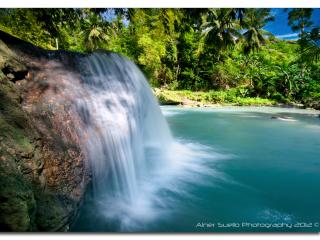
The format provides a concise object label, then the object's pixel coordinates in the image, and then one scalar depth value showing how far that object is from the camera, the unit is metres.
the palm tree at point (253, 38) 16.39
